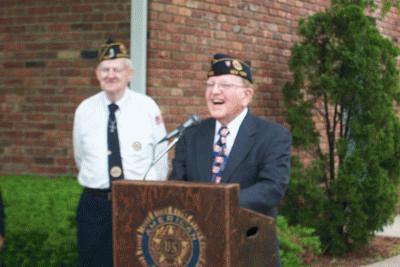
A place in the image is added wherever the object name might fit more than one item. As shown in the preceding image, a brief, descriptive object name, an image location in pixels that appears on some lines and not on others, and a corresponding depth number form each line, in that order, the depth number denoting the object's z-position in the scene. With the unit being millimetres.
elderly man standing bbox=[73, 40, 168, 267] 7678
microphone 5868
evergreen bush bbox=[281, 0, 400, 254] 13960
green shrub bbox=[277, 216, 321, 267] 11109
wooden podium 5273
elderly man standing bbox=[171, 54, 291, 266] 6135
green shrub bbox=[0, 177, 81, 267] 9748
